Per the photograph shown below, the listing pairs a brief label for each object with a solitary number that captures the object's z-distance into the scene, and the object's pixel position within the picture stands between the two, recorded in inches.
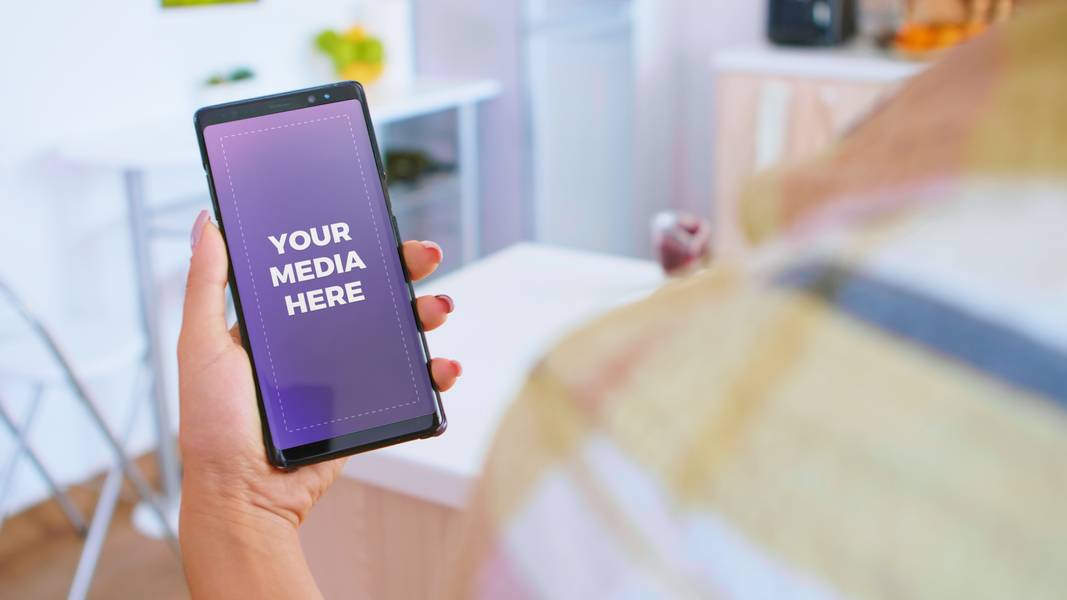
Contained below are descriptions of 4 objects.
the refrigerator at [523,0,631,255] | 136.2
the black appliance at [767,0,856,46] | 123.9
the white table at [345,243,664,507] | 41.3
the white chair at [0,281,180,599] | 79.2
